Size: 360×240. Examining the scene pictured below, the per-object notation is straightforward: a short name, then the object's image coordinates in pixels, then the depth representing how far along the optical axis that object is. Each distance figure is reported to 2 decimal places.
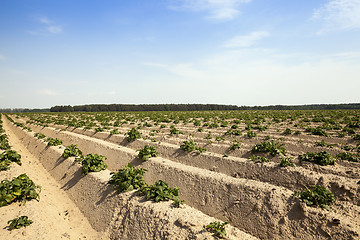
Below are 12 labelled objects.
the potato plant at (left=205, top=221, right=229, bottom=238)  4.50
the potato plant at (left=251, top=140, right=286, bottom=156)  9.60
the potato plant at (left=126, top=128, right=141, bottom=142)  14.40
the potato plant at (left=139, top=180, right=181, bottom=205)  5.88
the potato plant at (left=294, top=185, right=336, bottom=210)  5.53
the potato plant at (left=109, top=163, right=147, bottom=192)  6.72
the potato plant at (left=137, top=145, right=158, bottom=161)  10.00
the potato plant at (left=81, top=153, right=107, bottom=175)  8.66
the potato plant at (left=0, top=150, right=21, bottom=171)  9.32
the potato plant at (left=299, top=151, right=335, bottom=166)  7.93
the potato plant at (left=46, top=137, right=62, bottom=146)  14.03
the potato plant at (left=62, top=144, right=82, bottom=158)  11.22
